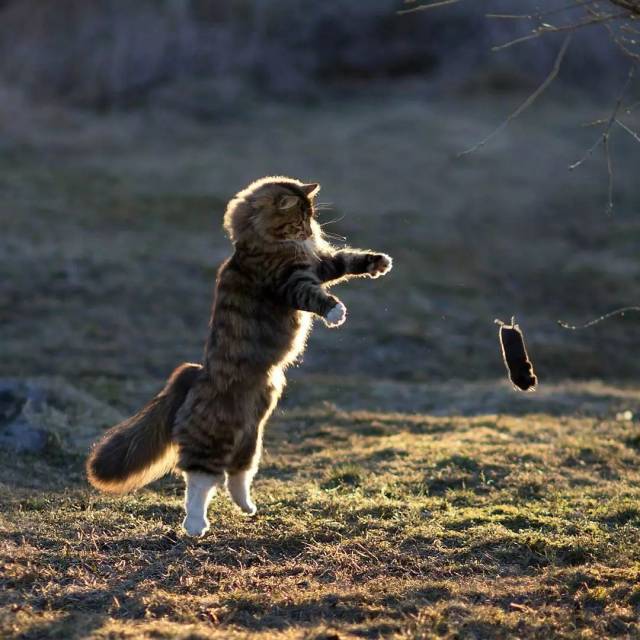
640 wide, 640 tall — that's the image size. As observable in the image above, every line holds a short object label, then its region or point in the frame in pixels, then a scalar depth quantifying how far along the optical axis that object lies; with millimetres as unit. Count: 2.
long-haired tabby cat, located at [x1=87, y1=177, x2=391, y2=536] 13578
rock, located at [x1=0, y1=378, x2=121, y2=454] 19047
